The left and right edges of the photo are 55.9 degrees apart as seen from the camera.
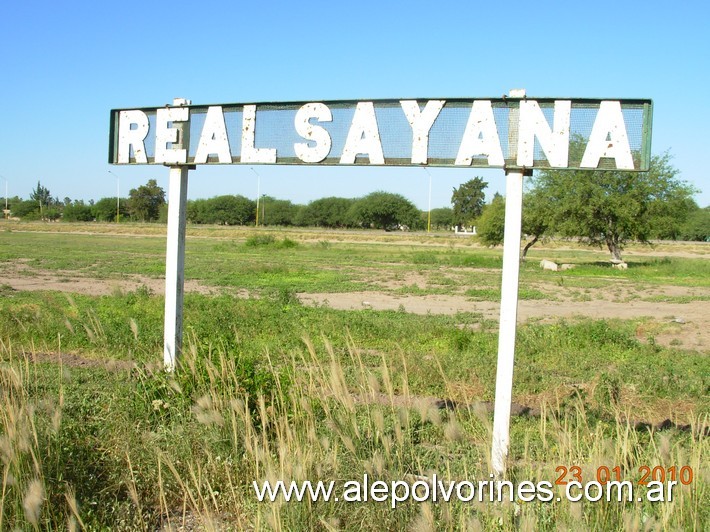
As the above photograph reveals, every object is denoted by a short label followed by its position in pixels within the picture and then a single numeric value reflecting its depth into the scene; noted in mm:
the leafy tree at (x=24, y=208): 124956
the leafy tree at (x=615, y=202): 33500
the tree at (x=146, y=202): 108062
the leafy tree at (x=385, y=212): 108875
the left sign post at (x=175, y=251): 5695
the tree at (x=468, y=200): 97625
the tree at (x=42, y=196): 135500
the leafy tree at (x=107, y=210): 114062
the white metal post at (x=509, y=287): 4281
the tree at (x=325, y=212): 117688
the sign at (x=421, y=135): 4301
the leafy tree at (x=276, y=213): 120538
